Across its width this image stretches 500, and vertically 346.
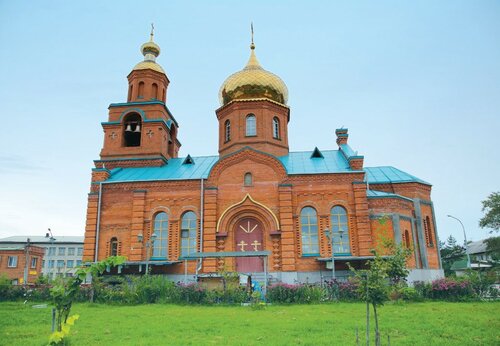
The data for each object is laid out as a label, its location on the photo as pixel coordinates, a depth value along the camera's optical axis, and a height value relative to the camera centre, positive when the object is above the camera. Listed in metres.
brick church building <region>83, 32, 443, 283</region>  20.64 +3.93
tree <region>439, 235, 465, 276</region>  40.84 +2.18
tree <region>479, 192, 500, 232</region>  37.19 +5.72
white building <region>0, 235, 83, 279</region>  61.50 +4.76
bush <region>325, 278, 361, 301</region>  15.92 -0.50
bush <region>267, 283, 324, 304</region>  15.41 -0.58
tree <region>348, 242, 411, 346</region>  8.04 +0.08
